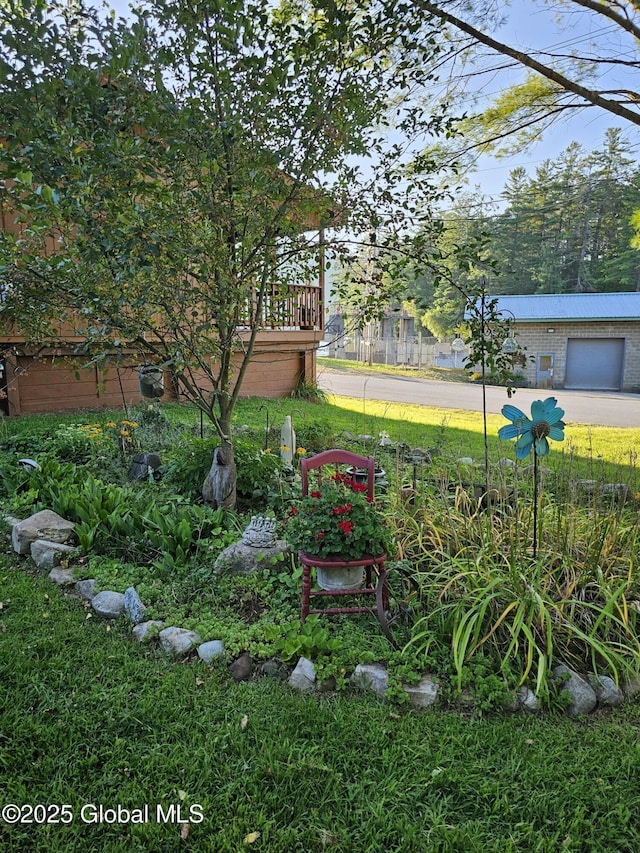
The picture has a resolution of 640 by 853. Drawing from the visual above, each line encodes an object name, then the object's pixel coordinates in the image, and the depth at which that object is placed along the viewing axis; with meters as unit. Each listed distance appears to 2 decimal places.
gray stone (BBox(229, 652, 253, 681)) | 2.10
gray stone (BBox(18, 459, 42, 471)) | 4.09
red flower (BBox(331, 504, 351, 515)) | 2.32
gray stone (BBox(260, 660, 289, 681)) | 2.09
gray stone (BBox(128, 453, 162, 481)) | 4.11
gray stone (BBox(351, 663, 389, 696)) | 2.02
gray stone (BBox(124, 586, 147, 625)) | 2.45
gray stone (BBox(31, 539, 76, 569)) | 2.95
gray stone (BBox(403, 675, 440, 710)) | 1.96
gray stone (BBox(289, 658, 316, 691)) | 2.03
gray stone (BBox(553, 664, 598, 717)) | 1.96
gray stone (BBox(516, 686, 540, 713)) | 1.95
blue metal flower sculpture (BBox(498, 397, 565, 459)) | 2.34
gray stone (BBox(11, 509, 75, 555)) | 3.12
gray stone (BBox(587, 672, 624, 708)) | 2.01
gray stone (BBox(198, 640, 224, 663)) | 2.17
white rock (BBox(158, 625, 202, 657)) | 2.23
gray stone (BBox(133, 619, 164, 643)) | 2.31
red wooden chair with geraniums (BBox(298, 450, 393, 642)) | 2.28
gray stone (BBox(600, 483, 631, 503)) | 2.87
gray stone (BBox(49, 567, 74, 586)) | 2.79
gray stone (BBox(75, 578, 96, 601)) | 2.66
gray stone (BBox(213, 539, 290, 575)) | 2.77
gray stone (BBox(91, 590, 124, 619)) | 2.50
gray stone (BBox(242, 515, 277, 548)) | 2.81
